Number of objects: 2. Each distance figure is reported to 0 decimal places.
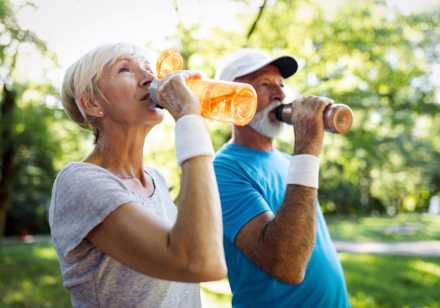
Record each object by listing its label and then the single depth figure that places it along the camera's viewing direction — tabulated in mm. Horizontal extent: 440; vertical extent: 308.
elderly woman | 1229
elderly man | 1811
